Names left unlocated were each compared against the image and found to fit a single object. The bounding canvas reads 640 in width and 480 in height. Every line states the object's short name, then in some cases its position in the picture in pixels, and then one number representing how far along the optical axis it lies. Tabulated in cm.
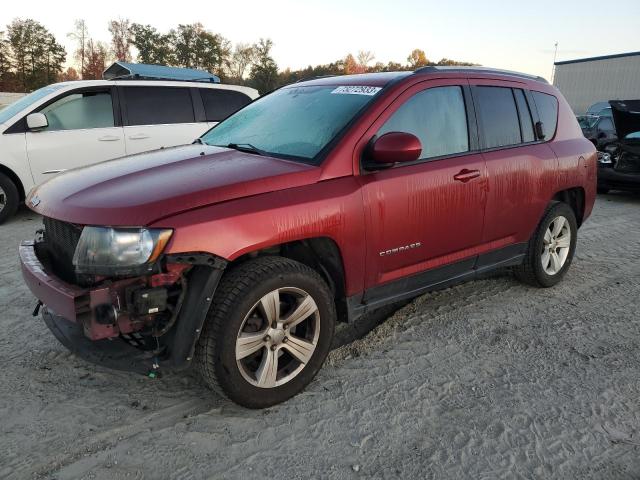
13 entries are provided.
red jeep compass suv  238
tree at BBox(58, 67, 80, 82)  5888
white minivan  662
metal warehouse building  3681
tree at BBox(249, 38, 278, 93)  6110
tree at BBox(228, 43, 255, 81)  7025
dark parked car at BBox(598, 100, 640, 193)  843
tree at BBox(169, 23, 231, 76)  6216
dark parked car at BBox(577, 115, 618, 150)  1093
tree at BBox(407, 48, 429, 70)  7612
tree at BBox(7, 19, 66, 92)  5403
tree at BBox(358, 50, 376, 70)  7751
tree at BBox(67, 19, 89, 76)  5638
